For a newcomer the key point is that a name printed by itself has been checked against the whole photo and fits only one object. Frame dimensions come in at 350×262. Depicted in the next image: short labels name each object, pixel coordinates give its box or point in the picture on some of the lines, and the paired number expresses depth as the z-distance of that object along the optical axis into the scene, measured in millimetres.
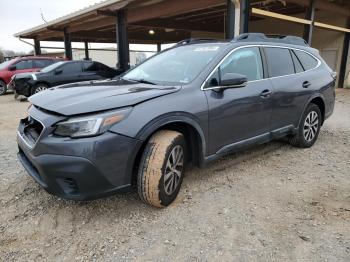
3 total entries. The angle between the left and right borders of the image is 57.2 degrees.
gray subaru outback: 2572
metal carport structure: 8754
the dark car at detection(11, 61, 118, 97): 10886
